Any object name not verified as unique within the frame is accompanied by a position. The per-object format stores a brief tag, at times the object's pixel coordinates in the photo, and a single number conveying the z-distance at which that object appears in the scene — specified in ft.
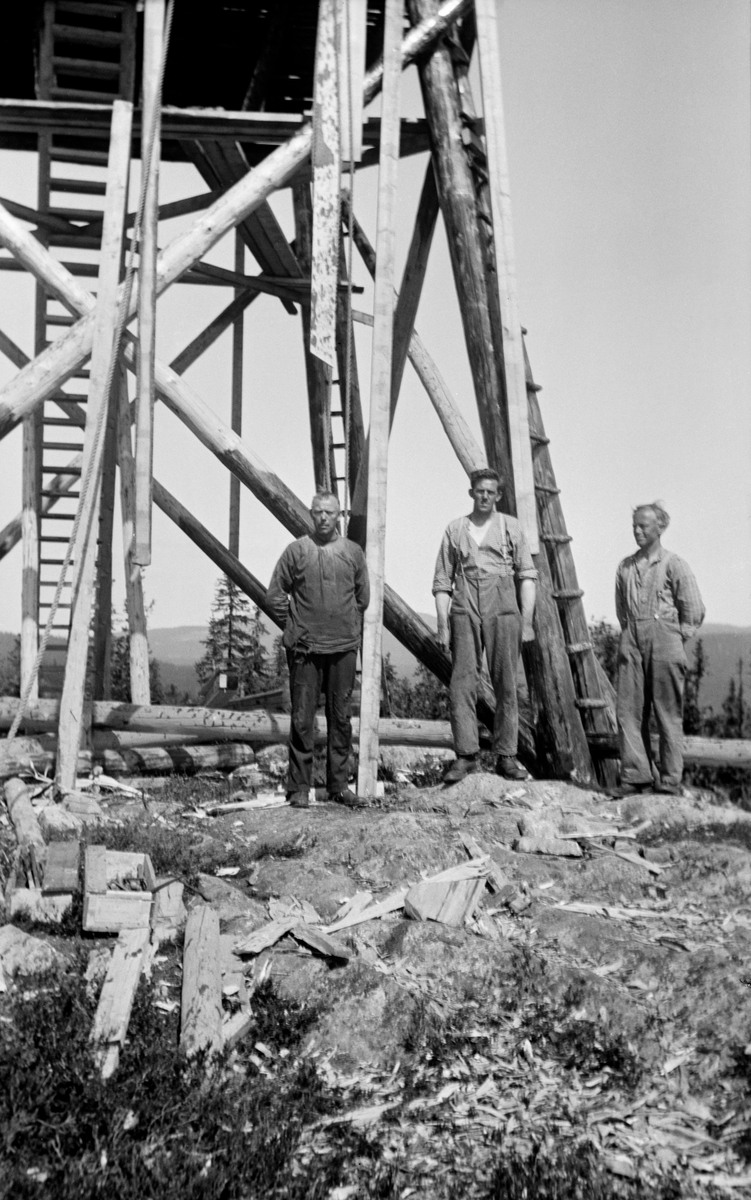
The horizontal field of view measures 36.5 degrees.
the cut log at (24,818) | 19.76
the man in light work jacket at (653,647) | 26.08
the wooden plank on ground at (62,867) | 16.93
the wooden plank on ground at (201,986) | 12.71
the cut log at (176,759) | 30.73
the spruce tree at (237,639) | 53.67
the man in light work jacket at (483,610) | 27.07
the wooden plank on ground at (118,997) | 12.24
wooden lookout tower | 27.50
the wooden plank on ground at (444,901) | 16.55
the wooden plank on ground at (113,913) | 15.79
